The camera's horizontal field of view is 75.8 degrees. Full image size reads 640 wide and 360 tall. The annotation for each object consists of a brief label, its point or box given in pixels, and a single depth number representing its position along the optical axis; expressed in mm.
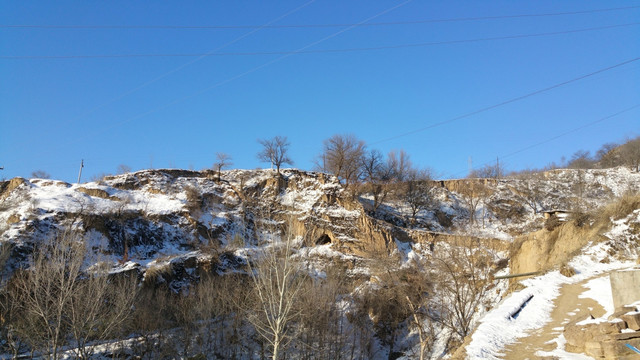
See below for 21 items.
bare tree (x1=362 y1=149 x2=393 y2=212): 56406
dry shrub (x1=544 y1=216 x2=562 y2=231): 27188
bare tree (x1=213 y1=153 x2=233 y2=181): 52375
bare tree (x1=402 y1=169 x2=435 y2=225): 53062
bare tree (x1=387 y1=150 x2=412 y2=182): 59544
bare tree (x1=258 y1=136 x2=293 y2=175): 53981
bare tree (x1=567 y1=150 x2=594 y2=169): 78206
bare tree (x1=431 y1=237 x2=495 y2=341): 21602
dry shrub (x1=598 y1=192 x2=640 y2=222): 24078
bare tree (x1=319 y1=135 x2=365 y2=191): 55250
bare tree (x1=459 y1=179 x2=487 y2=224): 54500
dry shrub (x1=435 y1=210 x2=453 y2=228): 51875
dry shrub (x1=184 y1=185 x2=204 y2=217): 42906
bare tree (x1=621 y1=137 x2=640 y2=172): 59125
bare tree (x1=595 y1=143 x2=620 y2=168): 71525
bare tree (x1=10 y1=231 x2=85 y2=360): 17252
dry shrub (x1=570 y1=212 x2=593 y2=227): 25641
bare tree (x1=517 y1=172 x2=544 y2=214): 53781
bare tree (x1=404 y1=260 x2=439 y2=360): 27641
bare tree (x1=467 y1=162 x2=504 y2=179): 67438
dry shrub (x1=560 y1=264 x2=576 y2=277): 20578
